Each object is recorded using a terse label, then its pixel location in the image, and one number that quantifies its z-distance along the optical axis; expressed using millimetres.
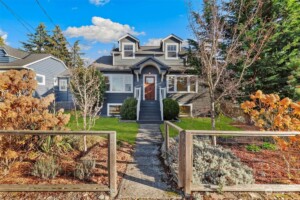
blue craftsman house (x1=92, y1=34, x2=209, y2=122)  14711
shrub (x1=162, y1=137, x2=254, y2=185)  3512
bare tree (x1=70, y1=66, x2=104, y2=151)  5182
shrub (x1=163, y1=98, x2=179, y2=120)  12078
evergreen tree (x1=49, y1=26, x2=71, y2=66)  32750
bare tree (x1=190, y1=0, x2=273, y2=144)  5562
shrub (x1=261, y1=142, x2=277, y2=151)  5674
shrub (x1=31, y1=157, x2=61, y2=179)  3701
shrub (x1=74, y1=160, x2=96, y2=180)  3693
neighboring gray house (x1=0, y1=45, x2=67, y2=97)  14942
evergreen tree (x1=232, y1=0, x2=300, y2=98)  8547
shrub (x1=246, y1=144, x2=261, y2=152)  5567
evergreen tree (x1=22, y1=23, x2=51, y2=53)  34750
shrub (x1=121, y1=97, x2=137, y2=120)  11891
